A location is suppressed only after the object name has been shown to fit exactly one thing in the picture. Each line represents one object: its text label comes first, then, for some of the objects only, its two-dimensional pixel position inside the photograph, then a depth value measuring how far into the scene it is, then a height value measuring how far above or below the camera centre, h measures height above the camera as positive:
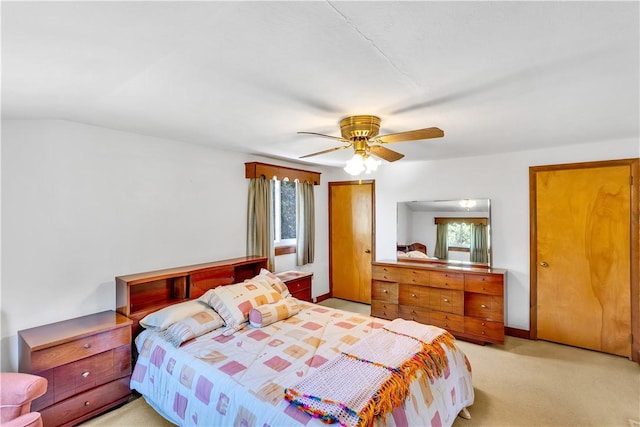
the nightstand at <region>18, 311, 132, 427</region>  2.09 -1.06
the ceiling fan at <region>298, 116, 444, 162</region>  2.20 +0.60
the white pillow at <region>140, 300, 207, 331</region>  2.51 -0.83
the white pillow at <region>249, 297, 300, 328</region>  2.72 -0.89
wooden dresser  3.58 -1.04
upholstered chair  1.66 -1.01
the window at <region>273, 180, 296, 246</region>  4.62 +0.04
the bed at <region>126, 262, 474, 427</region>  1.64 -0.98
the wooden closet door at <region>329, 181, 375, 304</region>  5.11 -0.41
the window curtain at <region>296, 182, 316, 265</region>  4.80 -0.13
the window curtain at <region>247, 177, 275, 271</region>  4.02 -0.09
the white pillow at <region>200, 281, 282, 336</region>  2.70 -0.78
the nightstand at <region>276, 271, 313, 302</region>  3.96 -0.88
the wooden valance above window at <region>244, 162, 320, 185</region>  3.95 +0.59
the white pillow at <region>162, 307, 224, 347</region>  2.38 -0.89
